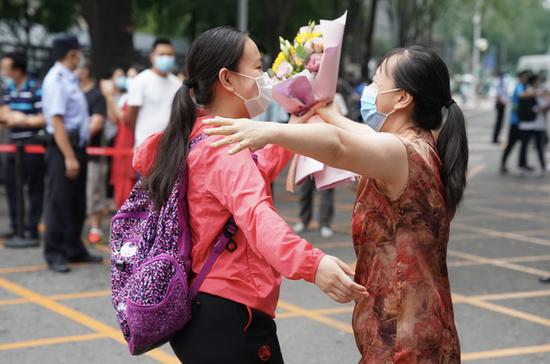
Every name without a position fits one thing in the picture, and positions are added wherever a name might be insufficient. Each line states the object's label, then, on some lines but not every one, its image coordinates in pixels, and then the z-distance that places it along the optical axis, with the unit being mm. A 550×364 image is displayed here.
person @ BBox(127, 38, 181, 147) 7832
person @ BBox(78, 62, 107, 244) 8672
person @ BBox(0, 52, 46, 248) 8445
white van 51594
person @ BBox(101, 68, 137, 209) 9266
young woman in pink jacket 2537
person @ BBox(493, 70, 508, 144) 23016
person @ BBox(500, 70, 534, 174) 15812
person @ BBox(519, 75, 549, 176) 15664
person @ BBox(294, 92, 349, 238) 9242
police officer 6984
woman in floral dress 2625
